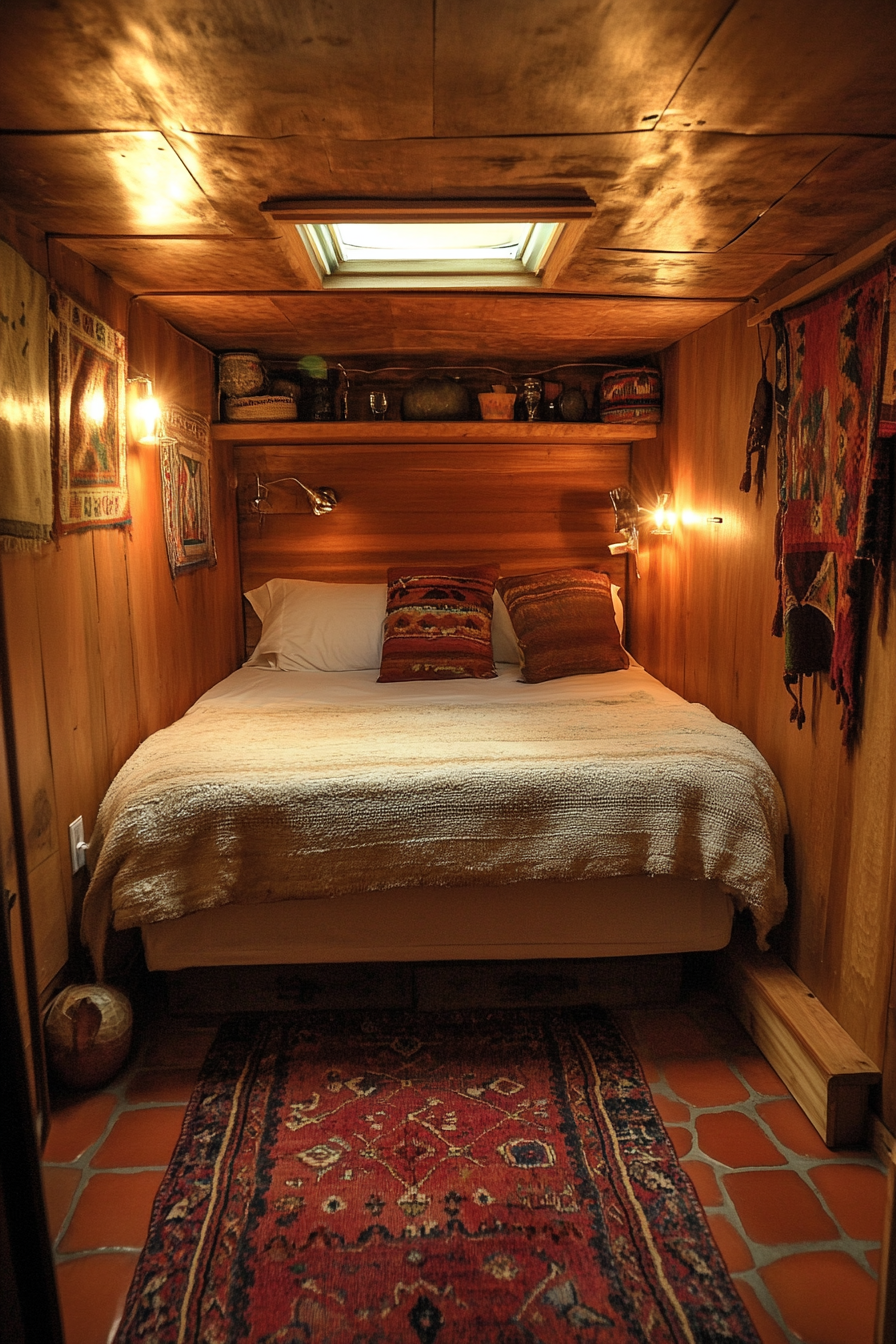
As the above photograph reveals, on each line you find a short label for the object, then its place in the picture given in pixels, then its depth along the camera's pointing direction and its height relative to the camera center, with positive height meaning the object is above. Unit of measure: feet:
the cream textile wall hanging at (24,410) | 5.80 +0.76
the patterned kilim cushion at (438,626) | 11.06 -1.39
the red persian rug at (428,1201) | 4.69 -4.26
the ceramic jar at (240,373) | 11.60 +1.92
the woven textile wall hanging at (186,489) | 9.60 +0.35
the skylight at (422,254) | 7.66 +2.41
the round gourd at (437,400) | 12.09 +1.60
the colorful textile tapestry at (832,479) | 5.96 +0.26
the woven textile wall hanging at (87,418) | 6.77 +0.84
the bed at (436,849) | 6.88 -2.61
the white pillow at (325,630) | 11.82 -1.51
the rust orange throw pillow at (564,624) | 10.94 -1.37
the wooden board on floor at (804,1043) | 6.00 -3.89
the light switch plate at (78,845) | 7.11 -2.63
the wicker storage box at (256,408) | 11.79 +1.48
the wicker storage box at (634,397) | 11.65 +1.58
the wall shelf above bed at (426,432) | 11.85 +1.16
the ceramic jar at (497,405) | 12.04 +1.53
